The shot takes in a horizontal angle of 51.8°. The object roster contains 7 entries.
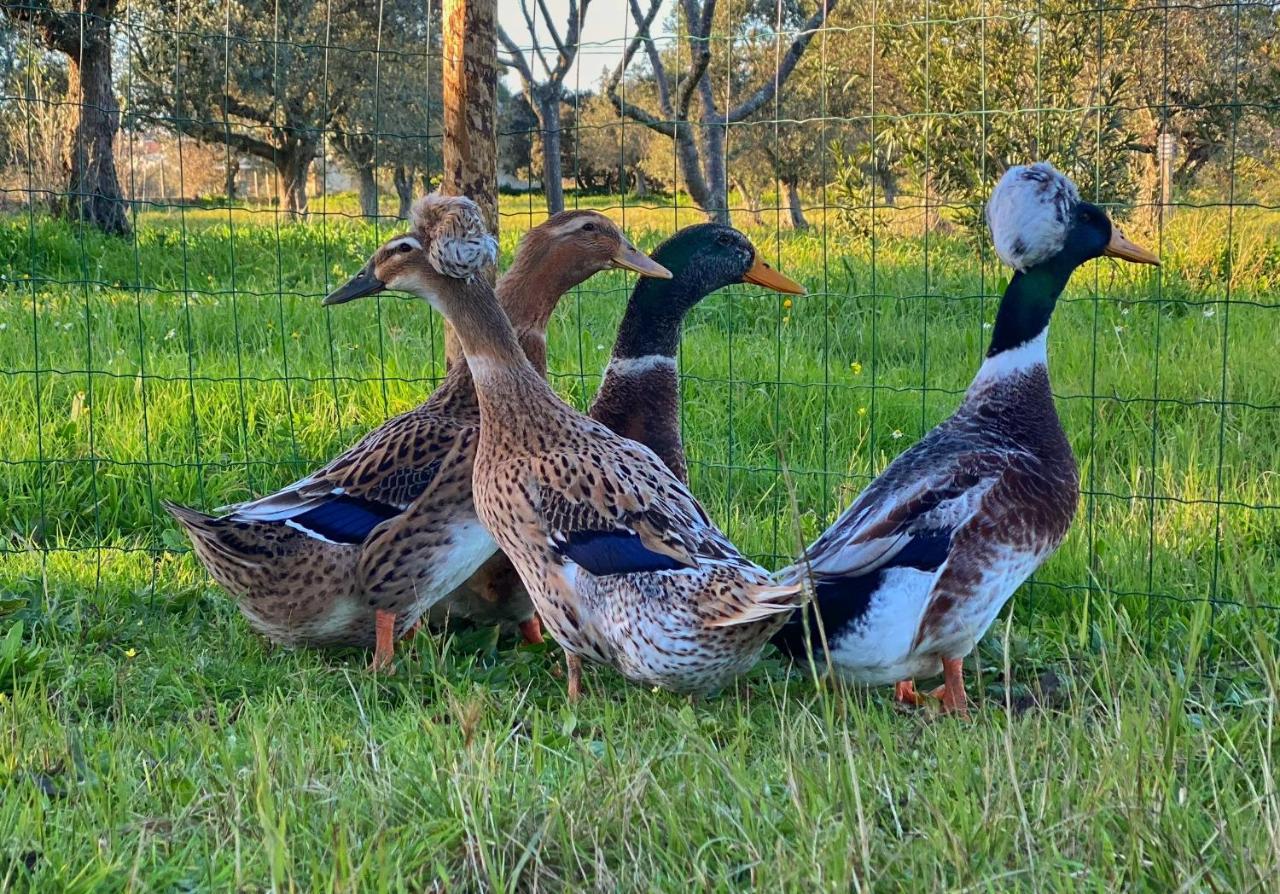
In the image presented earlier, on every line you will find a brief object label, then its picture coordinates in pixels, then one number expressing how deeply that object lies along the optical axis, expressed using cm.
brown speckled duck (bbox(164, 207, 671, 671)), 391
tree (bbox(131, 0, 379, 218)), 1952
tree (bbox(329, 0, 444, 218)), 2161
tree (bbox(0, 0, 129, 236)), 1151
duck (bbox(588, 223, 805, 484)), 444
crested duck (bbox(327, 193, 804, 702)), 325
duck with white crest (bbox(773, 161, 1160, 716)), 354
